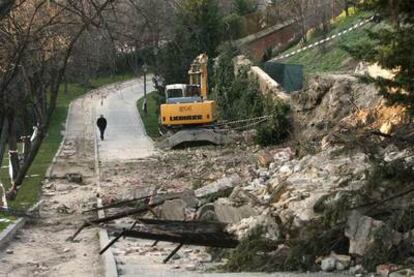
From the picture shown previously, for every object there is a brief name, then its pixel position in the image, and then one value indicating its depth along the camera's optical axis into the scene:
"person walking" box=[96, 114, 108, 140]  46.75
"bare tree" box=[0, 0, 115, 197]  19.84
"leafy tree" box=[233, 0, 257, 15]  71.31
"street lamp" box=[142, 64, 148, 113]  61.19
